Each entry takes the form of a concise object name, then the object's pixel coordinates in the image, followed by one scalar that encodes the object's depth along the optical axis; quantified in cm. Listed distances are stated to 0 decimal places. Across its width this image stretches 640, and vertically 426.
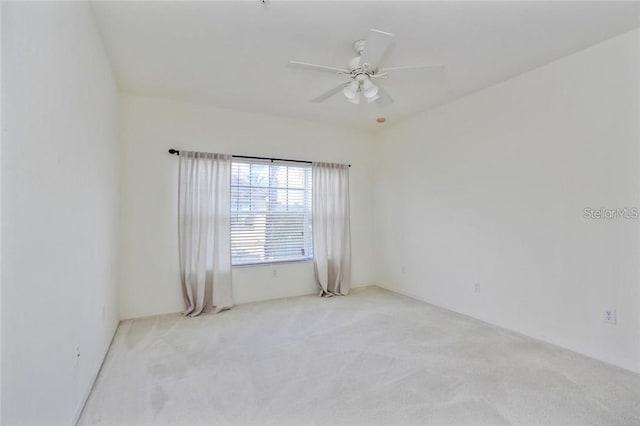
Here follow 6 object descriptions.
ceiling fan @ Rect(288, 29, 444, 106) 192
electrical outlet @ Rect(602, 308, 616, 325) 240
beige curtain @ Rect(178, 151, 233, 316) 364
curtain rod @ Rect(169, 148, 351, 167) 365
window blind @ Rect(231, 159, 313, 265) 406
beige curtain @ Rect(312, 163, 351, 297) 445
